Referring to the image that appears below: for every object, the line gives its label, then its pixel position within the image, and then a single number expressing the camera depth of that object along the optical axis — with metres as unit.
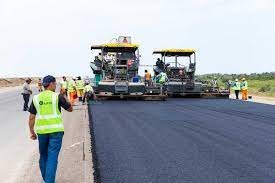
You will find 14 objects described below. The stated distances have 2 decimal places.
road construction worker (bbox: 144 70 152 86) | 31.97
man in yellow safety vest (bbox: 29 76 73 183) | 8.26
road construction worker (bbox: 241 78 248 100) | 33.86
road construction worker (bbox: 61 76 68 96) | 26.92
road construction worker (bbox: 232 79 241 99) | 34.87
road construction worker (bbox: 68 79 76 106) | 26.95
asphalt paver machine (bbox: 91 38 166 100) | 29.62
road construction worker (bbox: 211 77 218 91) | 34.20
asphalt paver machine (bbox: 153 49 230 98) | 32.81
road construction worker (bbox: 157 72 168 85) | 31.35
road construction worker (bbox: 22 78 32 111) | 24.90
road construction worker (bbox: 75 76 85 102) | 28.38
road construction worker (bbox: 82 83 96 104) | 25.65
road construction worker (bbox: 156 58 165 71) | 33.59
